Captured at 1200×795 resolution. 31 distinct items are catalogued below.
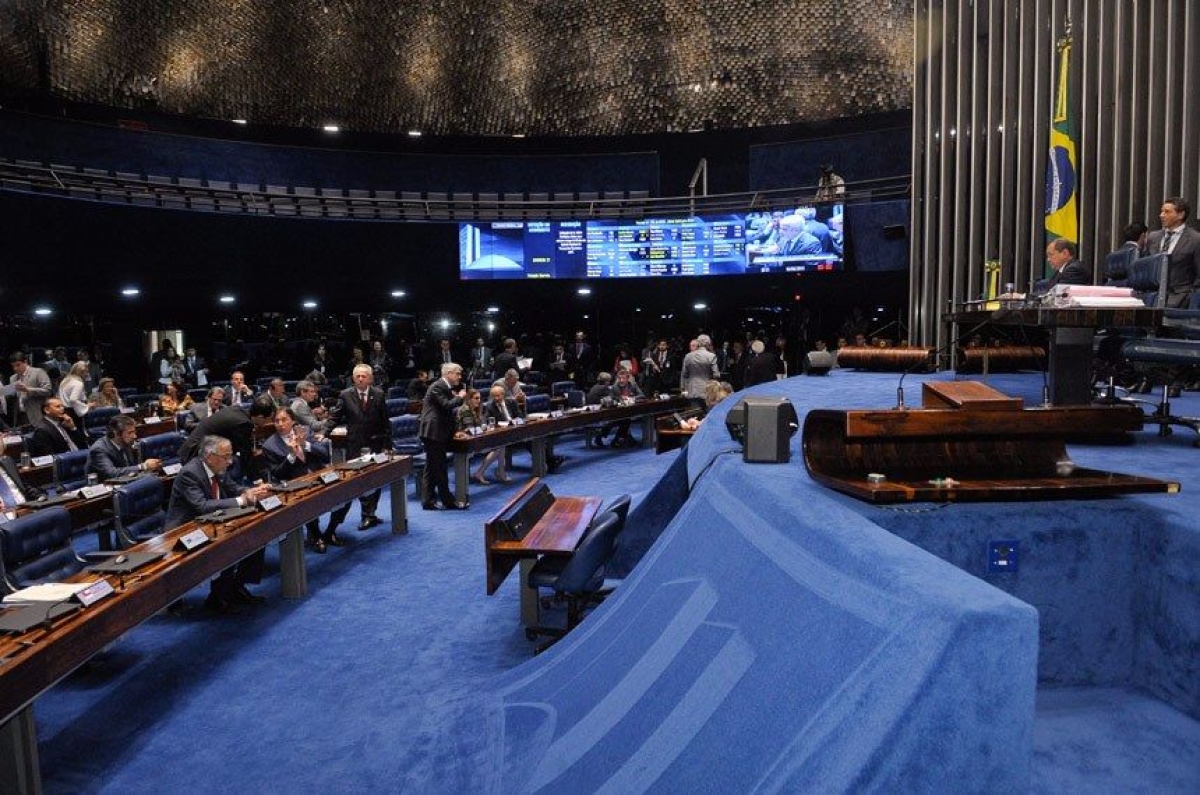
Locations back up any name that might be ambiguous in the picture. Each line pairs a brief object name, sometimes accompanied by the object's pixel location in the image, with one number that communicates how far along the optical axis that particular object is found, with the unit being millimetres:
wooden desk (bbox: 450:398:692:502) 7906
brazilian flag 8008
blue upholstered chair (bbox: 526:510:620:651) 4125
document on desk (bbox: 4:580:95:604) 3163
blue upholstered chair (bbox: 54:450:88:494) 6328
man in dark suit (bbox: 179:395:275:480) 6267
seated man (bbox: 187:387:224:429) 8062
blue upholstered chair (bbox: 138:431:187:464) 6902
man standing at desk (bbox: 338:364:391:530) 7398
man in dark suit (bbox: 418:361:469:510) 7664
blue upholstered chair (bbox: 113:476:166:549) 4930
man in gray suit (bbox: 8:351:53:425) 9383
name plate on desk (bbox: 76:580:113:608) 3181
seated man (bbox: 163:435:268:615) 5012
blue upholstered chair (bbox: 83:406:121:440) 8711
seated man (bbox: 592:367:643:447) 11297
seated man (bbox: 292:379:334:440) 8281
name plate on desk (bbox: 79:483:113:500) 5410
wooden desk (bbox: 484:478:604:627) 4434
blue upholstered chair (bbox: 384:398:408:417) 10195
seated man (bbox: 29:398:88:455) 7113
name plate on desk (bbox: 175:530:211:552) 4047
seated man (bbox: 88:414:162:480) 6086
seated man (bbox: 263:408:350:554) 6484
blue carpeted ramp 1475
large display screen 14102
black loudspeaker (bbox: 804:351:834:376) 9088
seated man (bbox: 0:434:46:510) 5207
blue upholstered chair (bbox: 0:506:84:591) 3750
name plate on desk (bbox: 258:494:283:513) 4902
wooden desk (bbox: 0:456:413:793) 2691
